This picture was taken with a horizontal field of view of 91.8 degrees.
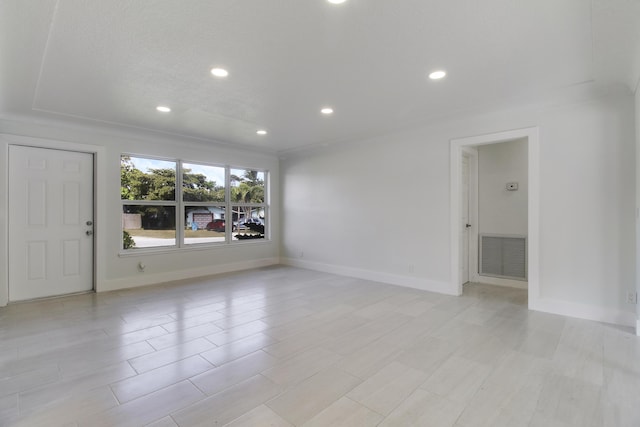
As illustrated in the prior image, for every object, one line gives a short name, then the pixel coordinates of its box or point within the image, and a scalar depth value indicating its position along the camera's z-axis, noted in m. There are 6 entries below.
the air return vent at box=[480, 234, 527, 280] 4.83
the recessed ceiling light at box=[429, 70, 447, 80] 2.91
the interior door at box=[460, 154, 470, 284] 5.07
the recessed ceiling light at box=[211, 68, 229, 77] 2.86
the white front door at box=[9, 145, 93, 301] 4.18
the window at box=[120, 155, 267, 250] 5.17
